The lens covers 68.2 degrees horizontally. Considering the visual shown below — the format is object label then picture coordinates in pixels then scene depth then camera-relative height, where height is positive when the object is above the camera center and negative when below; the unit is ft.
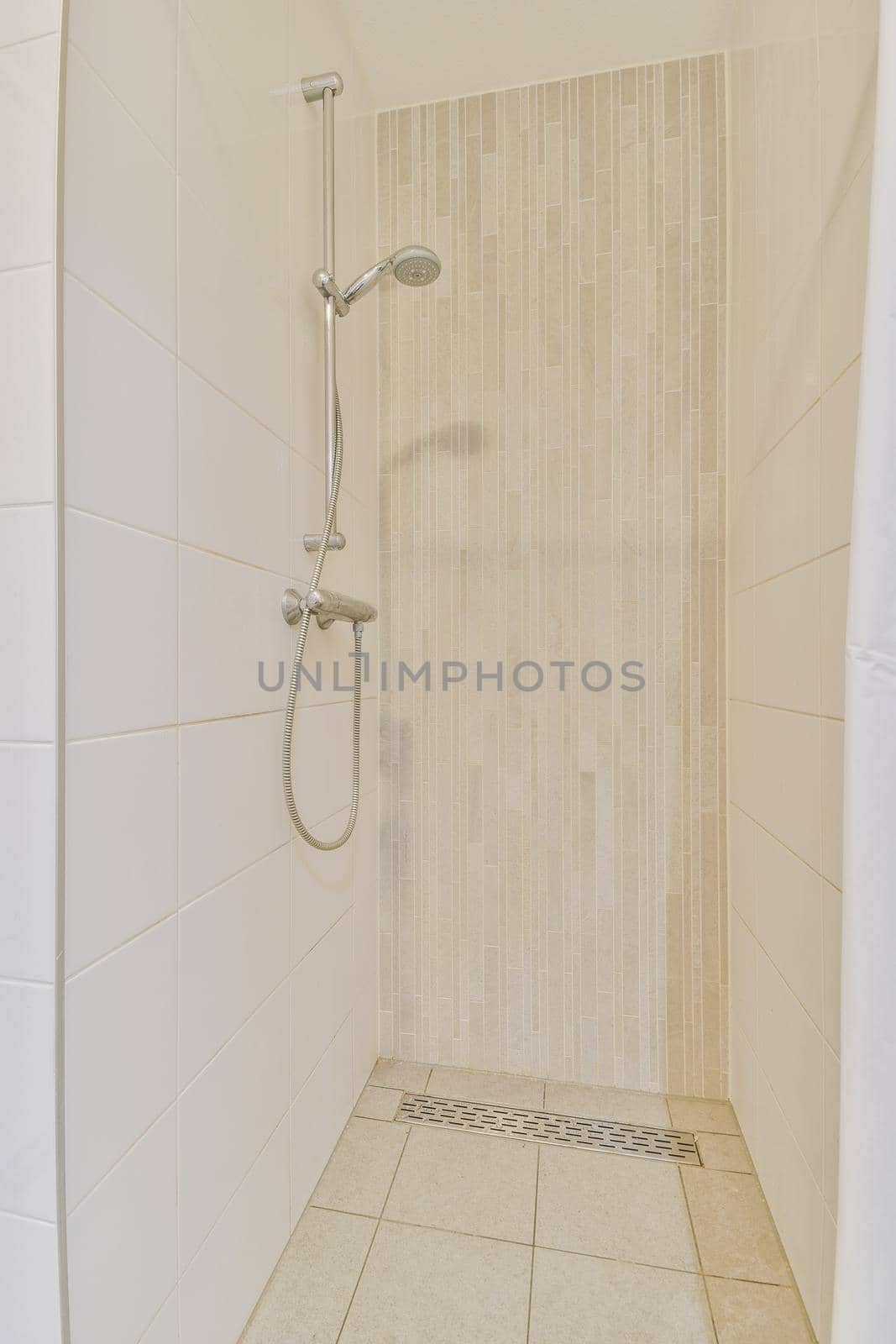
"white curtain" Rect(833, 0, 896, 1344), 1.57 -0.42
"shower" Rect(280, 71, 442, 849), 3.44 +2.05
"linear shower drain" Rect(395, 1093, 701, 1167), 4.08 -2.93
